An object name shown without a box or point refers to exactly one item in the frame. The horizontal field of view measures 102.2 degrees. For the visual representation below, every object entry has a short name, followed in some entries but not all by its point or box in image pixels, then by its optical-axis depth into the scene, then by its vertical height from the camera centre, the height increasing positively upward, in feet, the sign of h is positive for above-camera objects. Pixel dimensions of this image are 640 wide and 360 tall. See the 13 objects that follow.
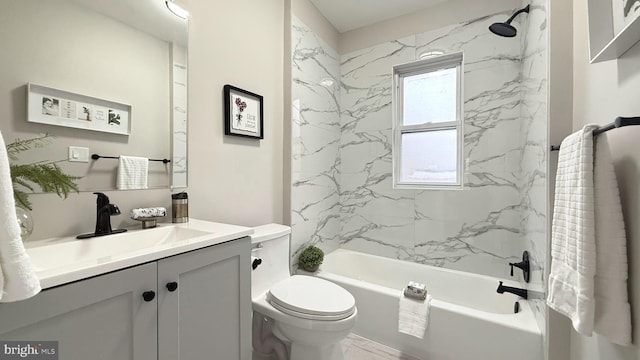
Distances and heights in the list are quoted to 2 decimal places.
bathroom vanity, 2.15 -1.21
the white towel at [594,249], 2.46 -0.71
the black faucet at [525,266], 5.65 -1.92
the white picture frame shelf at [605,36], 2.36 +1.44
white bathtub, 4.85 -3.04
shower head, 5.53 +3.23
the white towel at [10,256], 1.76 -0.55
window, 7.84 +1.76
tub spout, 5.56 -2.42
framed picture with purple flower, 5.53 +1.48
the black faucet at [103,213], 3.60 -0.50
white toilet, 4.44 -2.31
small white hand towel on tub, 5.42 -2.96
